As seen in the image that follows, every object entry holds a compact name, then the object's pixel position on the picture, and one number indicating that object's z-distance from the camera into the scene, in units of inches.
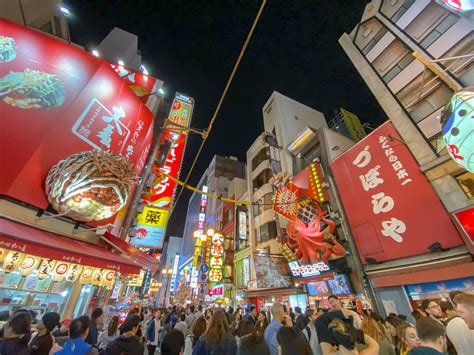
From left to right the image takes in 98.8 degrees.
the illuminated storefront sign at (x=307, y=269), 527.8
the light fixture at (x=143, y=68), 507.6
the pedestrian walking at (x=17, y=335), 104.6
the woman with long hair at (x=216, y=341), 128.8
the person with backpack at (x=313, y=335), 170.4
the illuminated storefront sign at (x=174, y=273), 2026.3
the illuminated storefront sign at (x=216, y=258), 908.6
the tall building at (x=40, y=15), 275.6
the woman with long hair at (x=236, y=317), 330.6
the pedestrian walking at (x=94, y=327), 174.2
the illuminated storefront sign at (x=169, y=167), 374.0
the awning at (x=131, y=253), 262.5
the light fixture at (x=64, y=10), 351.7
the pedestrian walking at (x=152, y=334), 278.4
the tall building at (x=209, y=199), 1501.0
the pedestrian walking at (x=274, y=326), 169.2
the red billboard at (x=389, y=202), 363.6
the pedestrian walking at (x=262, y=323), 223.3
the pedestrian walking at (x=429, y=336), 87.4
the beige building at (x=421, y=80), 350.0
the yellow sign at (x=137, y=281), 630.5
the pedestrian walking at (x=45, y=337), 125.4
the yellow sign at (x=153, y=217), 379.5
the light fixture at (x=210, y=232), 923.1
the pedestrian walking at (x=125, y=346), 111.7
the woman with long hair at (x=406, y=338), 127.4
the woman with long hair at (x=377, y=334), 139.6
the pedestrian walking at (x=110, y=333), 190.9
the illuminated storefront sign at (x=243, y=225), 940.6
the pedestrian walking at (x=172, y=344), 141.6
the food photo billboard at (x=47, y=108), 189.3
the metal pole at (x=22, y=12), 280.6
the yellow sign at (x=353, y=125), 732.0
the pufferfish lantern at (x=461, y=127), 186.7
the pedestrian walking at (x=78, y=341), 116.4
